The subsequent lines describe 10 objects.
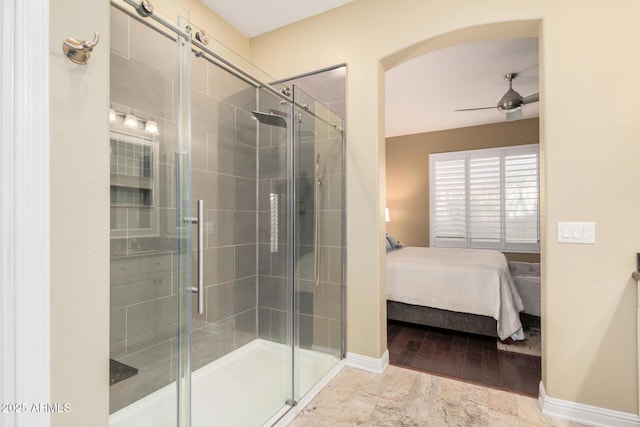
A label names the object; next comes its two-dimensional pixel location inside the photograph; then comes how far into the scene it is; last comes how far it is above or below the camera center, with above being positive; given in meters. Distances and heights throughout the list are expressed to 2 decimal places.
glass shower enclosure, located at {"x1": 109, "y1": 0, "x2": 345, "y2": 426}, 1.44 -0.12
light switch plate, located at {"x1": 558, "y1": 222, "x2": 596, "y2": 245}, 1.77 -0.11
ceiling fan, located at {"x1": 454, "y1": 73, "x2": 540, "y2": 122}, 3.38 +1.21
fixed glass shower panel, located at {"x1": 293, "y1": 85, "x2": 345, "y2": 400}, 2.16 -0.21
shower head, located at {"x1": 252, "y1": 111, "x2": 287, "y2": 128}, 2.13 +0.65
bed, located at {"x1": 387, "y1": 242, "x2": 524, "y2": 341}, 2.94 -0.82
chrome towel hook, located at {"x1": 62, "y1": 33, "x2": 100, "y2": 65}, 0.83 +0.44
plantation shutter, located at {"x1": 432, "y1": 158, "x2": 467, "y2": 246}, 5.68 +0.20
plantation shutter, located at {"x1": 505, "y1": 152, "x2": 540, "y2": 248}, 5.12 +0.22
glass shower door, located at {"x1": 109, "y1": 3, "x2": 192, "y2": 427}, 1.42 -0.02
